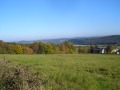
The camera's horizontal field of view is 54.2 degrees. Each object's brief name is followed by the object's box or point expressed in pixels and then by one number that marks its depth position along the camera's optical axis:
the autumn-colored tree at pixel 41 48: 47.43
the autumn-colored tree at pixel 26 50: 45.69
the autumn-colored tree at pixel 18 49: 44.33
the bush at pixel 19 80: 3.85
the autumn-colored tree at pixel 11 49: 44.33
